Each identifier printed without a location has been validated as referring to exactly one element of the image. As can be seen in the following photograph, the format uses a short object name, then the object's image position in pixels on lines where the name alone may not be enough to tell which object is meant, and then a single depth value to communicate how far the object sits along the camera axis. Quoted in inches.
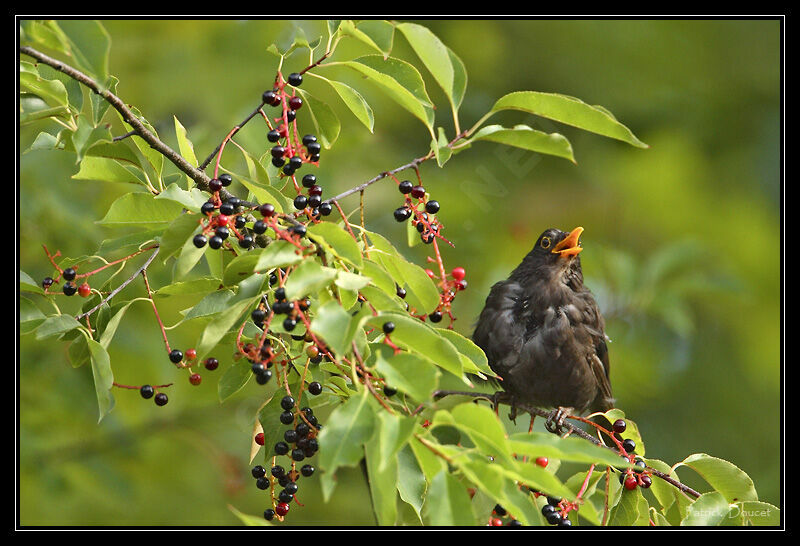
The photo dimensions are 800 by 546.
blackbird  305.9
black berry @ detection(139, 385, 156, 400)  211.6
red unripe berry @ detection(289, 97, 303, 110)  205.0
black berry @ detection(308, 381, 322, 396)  200.2
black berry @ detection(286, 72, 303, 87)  201.0
